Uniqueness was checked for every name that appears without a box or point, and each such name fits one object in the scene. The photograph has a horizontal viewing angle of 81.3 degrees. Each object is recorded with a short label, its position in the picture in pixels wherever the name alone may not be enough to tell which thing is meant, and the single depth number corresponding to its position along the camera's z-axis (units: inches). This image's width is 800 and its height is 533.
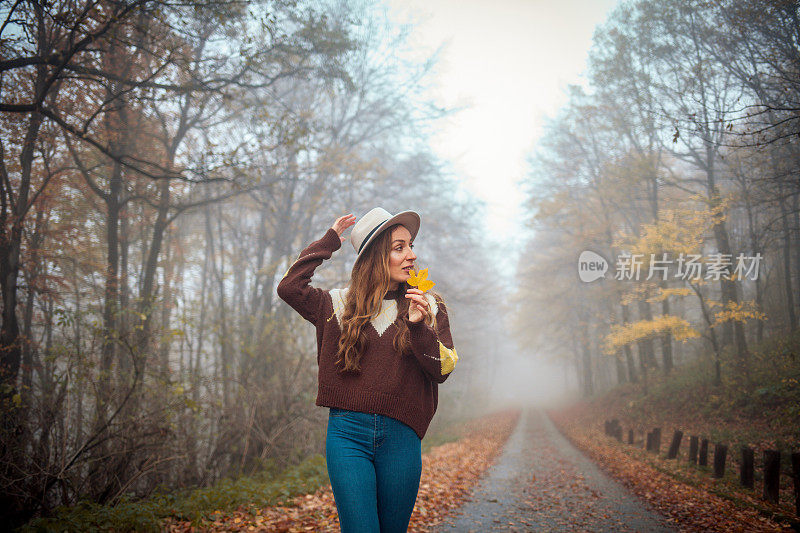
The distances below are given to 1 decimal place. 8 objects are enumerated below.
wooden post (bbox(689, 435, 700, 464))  380.1
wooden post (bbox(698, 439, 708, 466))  359.6
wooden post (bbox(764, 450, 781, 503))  264.7
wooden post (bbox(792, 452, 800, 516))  241.6
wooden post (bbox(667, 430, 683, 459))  405.7
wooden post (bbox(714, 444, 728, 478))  325.1
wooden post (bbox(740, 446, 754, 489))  295.0
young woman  83.0
